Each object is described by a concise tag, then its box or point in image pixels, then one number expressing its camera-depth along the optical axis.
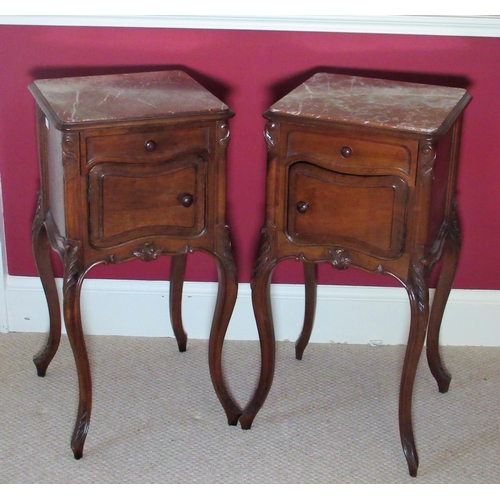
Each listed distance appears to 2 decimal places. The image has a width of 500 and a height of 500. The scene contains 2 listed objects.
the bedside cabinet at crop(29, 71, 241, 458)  1.78
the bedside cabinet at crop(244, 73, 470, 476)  1.77
